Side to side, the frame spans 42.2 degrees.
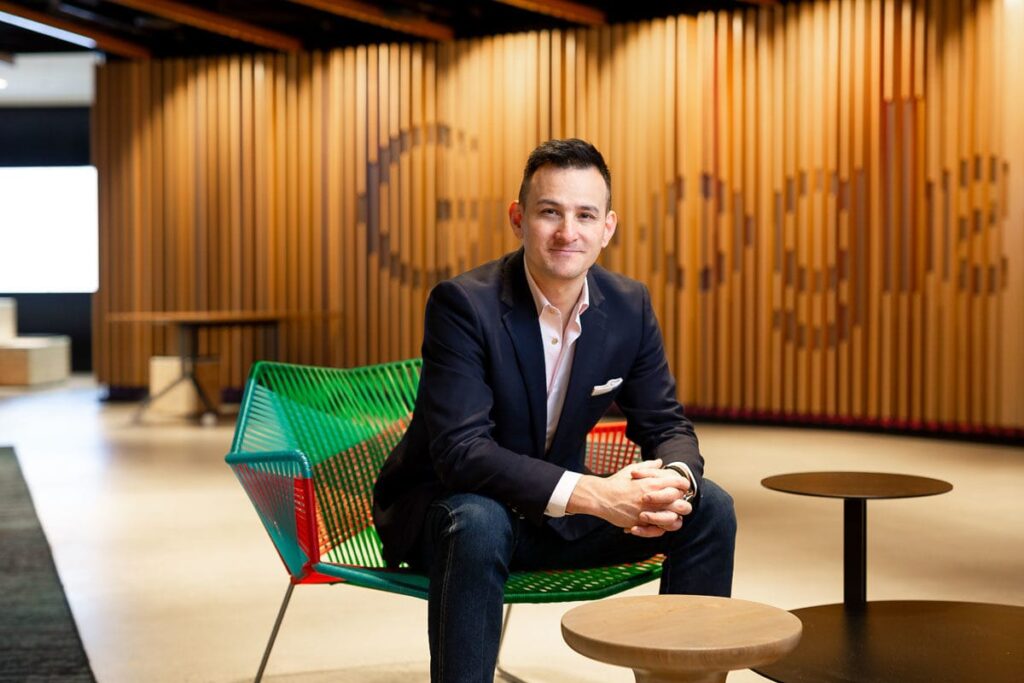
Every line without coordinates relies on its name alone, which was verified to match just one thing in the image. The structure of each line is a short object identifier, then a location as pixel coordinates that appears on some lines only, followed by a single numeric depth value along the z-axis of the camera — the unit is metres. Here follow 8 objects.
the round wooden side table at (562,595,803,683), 1.80
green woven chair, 2.68
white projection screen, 16.05
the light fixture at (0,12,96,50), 10.00
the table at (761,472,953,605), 3.04
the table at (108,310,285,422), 9.55
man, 2.44
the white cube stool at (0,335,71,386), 13.55
